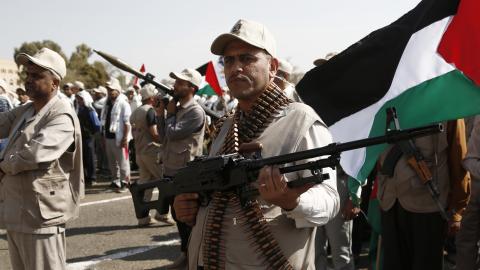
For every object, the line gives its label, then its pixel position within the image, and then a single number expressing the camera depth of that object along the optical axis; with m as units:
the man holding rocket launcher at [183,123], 7.11
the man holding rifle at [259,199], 2.68
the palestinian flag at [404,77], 3.36
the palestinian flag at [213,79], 11.47
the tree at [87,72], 47.03
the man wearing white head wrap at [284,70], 5.84
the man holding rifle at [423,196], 4.25
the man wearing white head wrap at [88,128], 13.28
